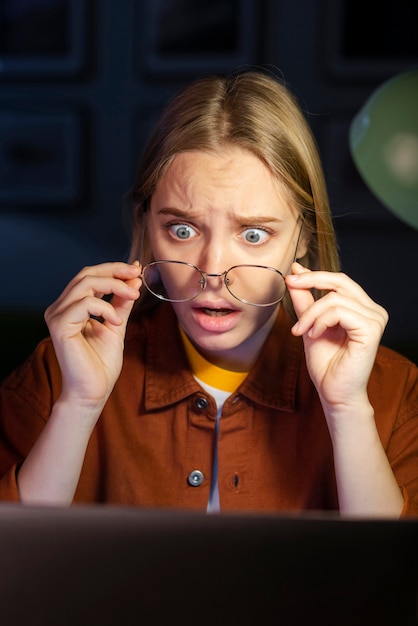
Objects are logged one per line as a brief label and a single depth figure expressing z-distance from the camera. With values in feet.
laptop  3.65
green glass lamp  5.45
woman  4.70
